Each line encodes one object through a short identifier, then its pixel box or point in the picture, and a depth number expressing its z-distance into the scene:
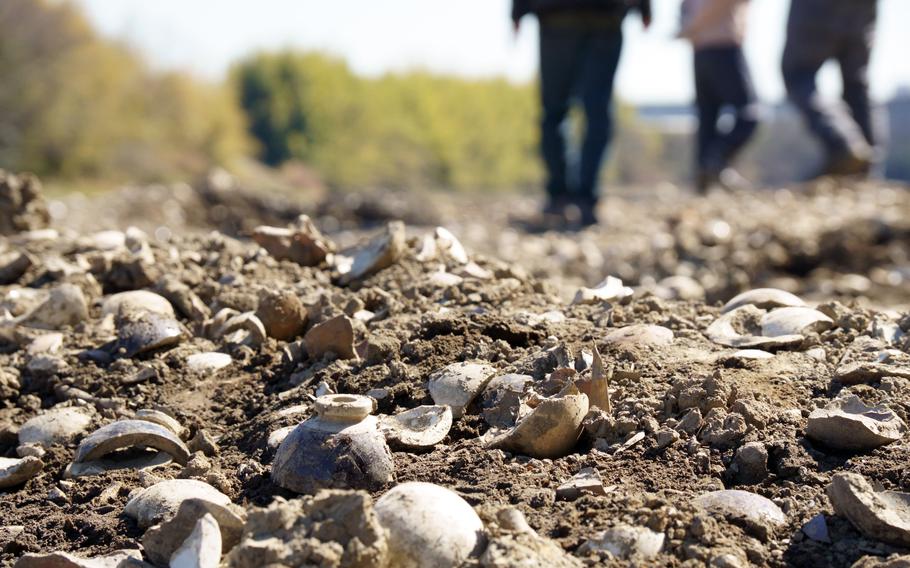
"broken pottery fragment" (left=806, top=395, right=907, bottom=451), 2.19
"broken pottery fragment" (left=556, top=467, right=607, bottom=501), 2.05
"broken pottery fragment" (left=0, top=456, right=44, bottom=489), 2.50
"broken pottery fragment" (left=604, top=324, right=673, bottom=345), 2.73
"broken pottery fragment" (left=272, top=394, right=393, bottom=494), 2.18
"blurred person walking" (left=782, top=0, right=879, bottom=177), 9.42
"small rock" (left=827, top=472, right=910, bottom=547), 1.90
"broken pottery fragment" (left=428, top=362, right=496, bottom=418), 2.47
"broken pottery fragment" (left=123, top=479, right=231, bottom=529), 2.15
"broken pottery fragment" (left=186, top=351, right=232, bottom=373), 2.98
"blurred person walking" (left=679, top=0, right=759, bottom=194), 8.96
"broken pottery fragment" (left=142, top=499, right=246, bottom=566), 1.96
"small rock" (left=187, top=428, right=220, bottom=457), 2.52
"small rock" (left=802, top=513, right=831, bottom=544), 1.95
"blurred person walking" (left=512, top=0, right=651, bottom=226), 7.53
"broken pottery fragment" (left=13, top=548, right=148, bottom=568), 1.96
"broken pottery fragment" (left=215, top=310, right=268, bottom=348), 3.06
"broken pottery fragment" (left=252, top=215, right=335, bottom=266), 3.83
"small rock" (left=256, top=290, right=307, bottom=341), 3.09
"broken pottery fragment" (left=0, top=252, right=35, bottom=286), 3.91
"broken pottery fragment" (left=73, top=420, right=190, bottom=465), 2.48
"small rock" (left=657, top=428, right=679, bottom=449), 2.23
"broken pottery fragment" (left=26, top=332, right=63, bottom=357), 3.17
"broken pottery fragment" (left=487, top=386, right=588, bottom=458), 2.23
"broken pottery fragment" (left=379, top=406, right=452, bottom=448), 2.33
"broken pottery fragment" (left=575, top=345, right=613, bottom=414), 2.35
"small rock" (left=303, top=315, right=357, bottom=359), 2.80
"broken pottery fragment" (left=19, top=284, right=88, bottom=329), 3.40
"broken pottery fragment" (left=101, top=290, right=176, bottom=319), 3.27
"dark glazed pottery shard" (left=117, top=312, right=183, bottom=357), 3.07
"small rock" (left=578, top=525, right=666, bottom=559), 1.86
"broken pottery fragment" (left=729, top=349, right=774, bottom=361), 2.64
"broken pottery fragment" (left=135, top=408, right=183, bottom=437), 2.60
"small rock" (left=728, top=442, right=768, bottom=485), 2.15
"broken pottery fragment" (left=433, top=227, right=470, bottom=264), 3.72
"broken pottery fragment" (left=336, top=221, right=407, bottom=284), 3.57
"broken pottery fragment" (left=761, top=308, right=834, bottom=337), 2.82
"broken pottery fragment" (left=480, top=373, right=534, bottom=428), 2.38
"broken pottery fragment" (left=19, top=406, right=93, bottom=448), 2.65
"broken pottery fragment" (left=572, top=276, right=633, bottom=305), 3.21
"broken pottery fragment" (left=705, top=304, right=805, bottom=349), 2.73
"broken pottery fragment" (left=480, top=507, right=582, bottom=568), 1.74
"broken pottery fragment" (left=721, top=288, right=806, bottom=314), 3.07
